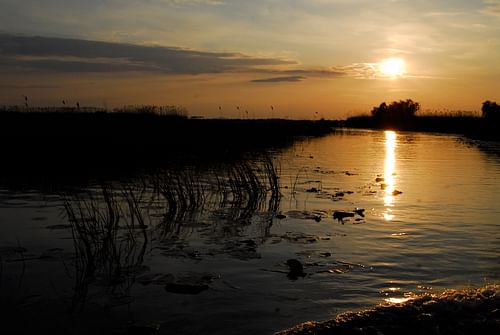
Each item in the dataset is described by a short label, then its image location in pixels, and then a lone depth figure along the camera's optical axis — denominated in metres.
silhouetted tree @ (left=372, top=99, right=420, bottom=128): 131.00
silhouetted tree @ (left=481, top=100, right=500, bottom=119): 91.19
